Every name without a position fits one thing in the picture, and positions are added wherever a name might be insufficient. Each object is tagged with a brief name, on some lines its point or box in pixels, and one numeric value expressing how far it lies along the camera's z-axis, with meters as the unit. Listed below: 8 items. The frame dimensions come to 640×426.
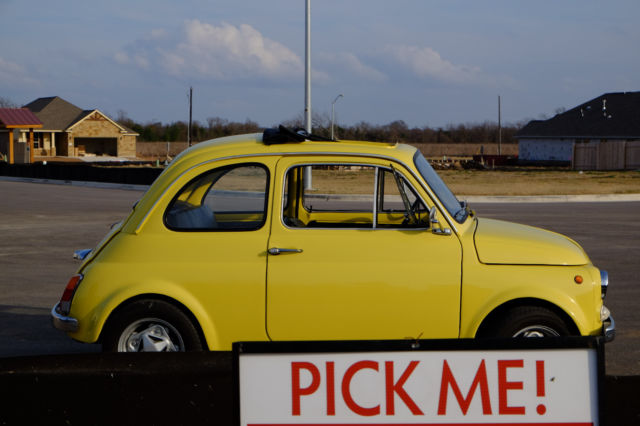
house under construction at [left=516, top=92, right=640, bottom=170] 60.53
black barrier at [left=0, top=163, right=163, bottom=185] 36.41
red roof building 57.54
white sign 2.88
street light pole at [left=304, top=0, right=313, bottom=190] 31.25
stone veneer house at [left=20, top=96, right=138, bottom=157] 80.12
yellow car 5.55
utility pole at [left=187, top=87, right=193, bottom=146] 80.88
